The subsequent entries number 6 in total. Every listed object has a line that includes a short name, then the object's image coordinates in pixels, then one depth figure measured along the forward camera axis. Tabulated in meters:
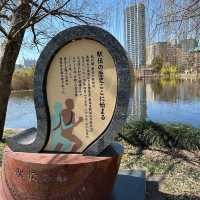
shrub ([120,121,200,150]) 3.82
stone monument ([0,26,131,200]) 2.15
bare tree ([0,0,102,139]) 4.73
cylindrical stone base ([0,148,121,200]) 2.13
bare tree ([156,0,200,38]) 2.62
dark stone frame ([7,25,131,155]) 2.22
